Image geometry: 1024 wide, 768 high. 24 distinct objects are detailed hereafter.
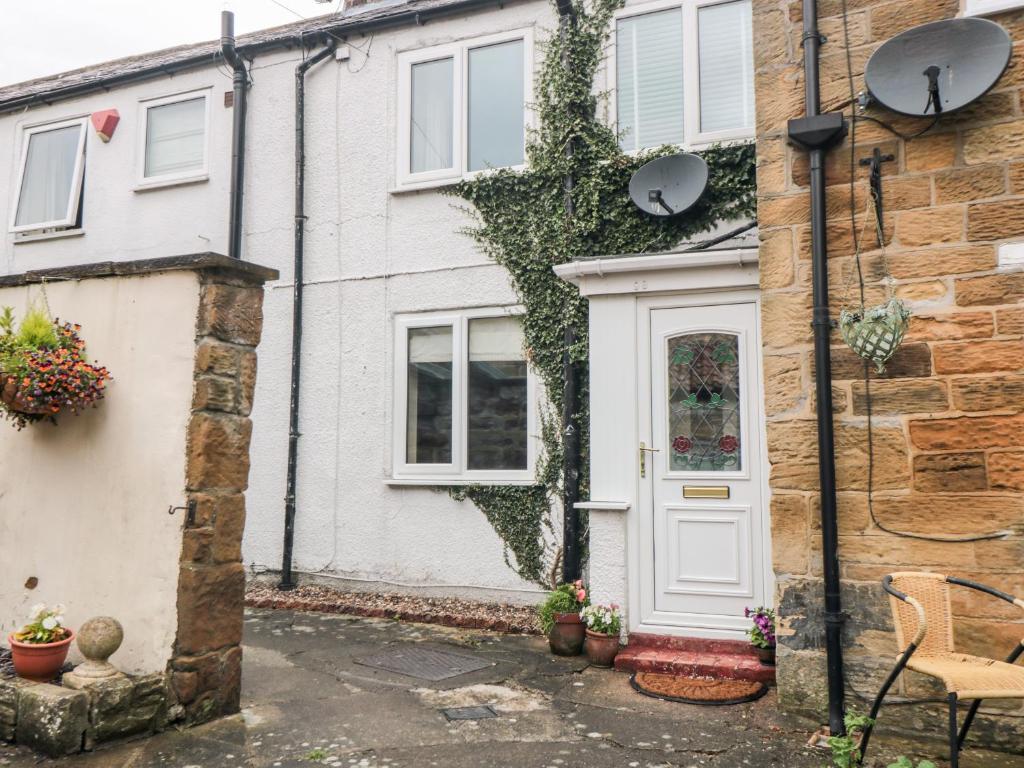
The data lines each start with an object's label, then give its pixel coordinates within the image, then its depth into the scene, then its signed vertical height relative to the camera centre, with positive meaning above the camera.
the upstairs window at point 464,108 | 7.92 +3.69
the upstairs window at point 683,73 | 7.13 +3.64
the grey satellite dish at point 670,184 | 6.74 +2.48
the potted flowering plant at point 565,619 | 5.90 -1.00
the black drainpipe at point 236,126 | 8.72 +3.81
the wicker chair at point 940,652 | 3.30 -0.77
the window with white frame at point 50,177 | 9.77 +3.69
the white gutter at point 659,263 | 5.59 +1.54
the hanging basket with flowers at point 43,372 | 4.23 +0.56
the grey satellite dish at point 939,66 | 4.14 +2.16
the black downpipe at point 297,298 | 8.19 +1.87
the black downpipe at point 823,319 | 4.25 +0.88
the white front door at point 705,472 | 5.63 +0.07
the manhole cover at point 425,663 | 5.50 -1.27
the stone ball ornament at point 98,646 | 4.04 -0.82
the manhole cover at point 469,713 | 4.57 -1.31
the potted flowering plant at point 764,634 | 5.26 -0.99
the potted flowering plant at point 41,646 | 4.09 -0.84
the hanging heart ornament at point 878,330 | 4.11 +0.77
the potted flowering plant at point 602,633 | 5.61 -1.05
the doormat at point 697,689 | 4.84 -1.27
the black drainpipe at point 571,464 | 7.02 +0.15
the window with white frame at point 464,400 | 7.55 +0.76
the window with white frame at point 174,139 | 9.19 +3.87
